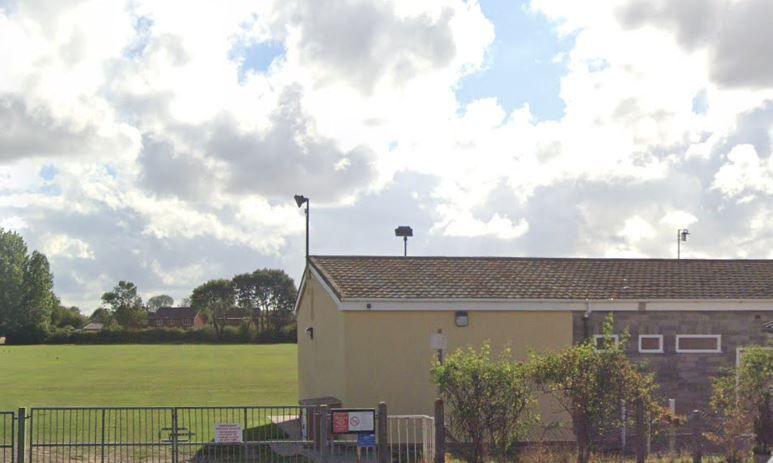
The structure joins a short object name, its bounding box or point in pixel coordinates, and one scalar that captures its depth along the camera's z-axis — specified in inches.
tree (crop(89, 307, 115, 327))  5565.9
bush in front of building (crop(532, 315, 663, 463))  616.4
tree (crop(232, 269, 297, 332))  5280.5
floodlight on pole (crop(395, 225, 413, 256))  1172.5
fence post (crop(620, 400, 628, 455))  656.0
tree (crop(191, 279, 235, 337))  5349.4
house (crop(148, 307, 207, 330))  6579.7
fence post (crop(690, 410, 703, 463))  625.0
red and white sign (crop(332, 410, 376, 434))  636.1
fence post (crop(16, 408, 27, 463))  630.8
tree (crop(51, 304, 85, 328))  5272.6
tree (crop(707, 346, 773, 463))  629.9
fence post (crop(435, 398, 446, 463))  603.8
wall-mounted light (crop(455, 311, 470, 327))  839.1
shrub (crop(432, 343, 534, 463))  611.8
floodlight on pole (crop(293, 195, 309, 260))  1083.9
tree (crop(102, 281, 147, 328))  5280.5
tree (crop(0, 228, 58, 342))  4306.1
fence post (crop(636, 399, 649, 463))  616.1
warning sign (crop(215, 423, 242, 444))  645.9
